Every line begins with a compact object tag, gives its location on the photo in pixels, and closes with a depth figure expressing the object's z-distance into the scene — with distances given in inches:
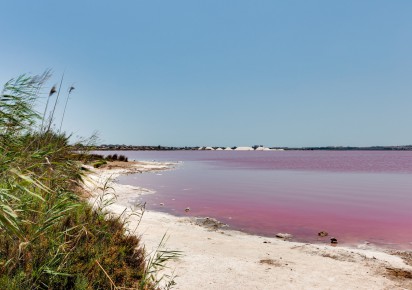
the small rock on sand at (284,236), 463.5
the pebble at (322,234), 485.1
